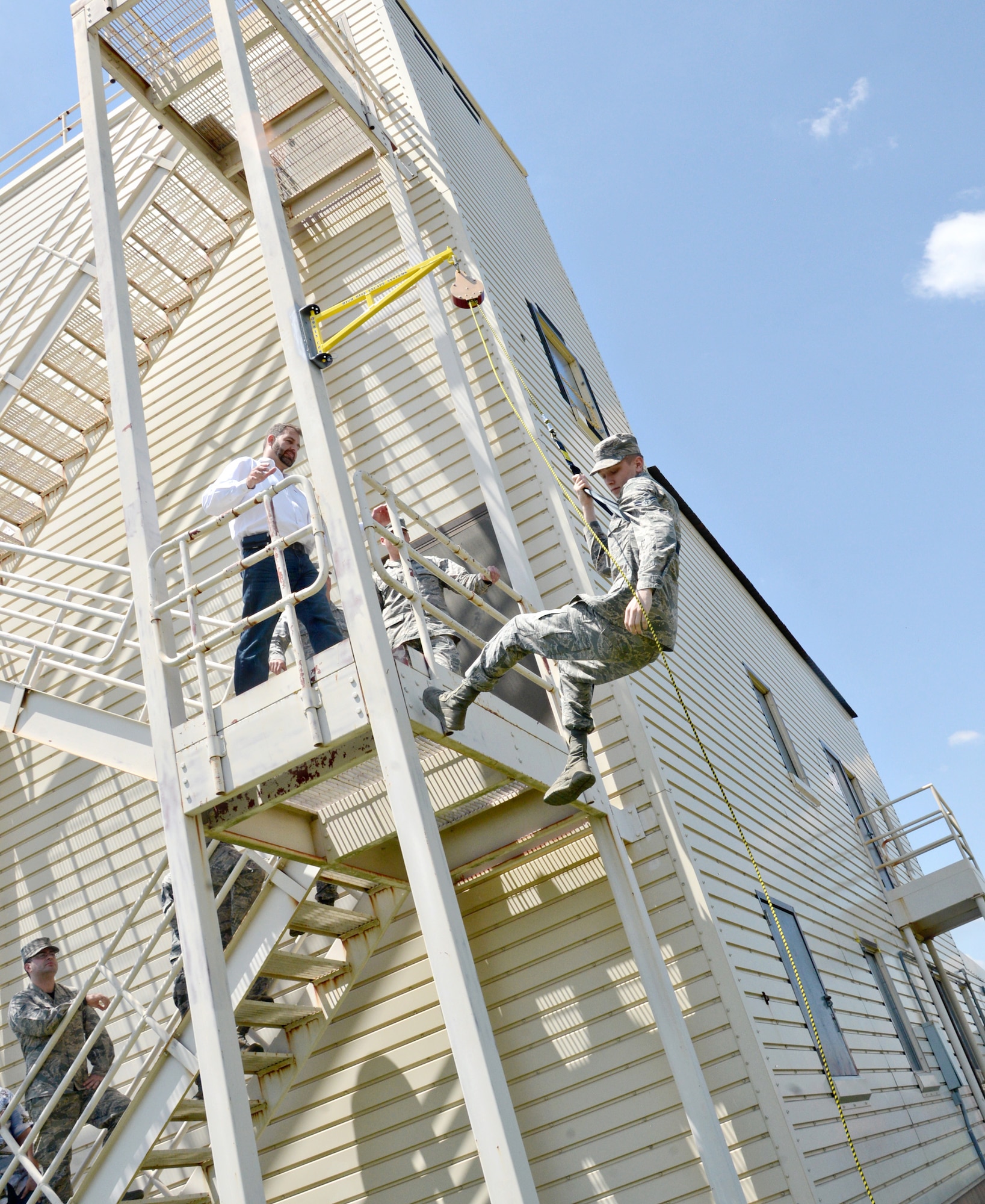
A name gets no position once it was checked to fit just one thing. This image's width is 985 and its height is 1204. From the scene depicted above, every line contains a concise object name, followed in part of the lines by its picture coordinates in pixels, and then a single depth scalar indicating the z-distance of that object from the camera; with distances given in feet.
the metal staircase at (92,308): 29.86
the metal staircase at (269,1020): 18.99
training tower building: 17.19
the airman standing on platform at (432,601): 22.36
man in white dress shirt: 19.61
